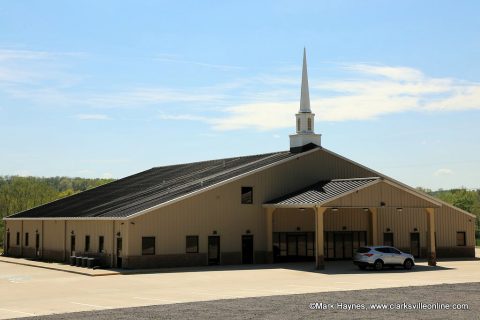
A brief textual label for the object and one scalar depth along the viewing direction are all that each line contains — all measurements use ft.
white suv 127.65
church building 136.05
